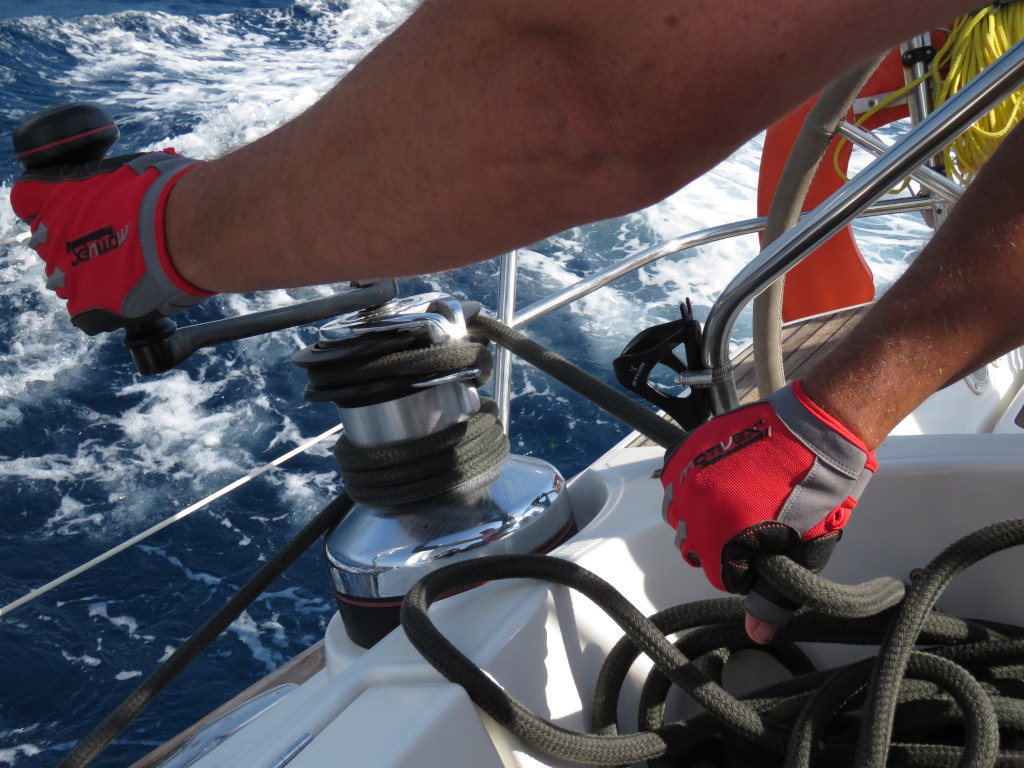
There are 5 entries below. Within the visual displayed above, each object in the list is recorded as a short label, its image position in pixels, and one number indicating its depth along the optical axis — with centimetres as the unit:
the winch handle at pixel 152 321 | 76
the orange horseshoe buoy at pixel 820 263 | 286
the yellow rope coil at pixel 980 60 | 204
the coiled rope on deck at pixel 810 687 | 69
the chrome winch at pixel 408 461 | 86
